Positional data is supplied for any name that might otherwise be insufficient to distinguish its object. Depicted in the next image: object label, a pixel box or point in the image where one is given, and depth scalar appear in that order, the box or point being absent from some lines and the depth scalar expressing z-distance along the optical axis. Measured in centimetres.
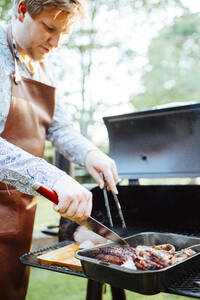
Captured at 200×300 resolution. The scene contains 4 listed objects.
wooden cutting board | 141
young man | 155
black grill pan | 101
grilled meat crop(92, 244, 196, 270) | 115
